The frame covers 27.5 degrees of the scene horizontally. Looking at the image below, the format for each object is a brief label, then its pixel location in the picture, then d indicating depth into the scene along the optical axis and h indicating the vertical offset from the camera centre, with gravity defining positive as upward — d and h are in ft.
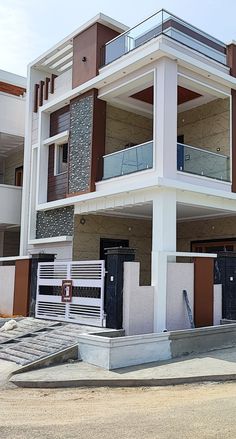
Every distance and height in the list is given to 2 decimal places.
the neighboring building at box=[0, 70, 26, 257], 63.36 +17.89
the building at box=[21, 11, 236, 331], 42.11 +13.05
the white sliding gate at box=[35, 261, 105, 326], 38.60 -2.03
